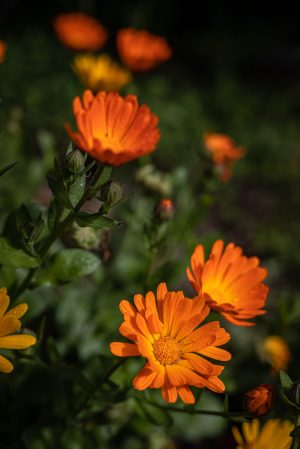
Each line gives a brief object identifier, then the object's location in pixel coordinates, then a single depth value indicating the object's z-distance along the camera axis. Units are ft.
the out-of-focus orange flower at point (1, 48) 1.91
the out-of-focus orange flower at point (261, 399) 1.38
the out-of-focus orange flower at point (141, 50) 2.20
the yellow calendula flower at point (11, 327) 1.33
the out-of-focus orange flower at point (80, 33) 2.66
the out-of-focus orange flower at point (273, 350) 2.06
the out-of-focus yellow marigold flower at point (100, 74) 2.04
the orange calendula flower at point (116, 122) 1.46
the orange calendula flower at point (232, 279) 1.48
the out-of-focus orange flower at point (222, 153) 2.09
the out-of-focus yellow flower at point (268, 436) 1.49
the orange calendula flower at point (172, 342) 1.33
